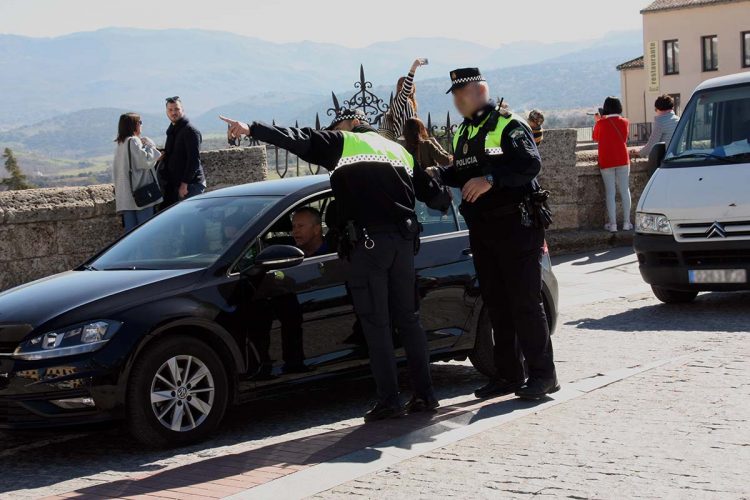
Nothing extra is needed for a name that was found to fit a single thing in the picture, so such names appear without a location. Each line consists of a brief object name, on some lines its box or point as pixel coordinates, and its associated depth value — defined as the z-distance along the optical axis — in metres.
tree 77.66
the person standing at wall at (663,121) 16.48
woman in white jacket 12.30
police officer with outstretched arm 7.00
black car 6.55
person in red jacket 16.86
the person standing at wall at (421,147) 11.85
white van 10.69
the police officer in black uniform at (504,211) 7.18
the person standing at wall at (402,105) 13.84
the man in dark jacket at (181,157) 12.09
